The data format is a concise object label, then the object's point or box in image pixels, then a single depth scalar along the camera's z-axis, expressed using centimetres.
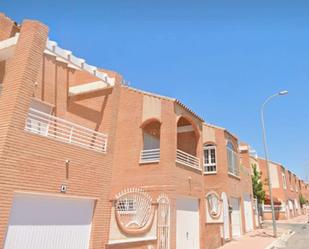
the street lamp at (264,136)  2083
